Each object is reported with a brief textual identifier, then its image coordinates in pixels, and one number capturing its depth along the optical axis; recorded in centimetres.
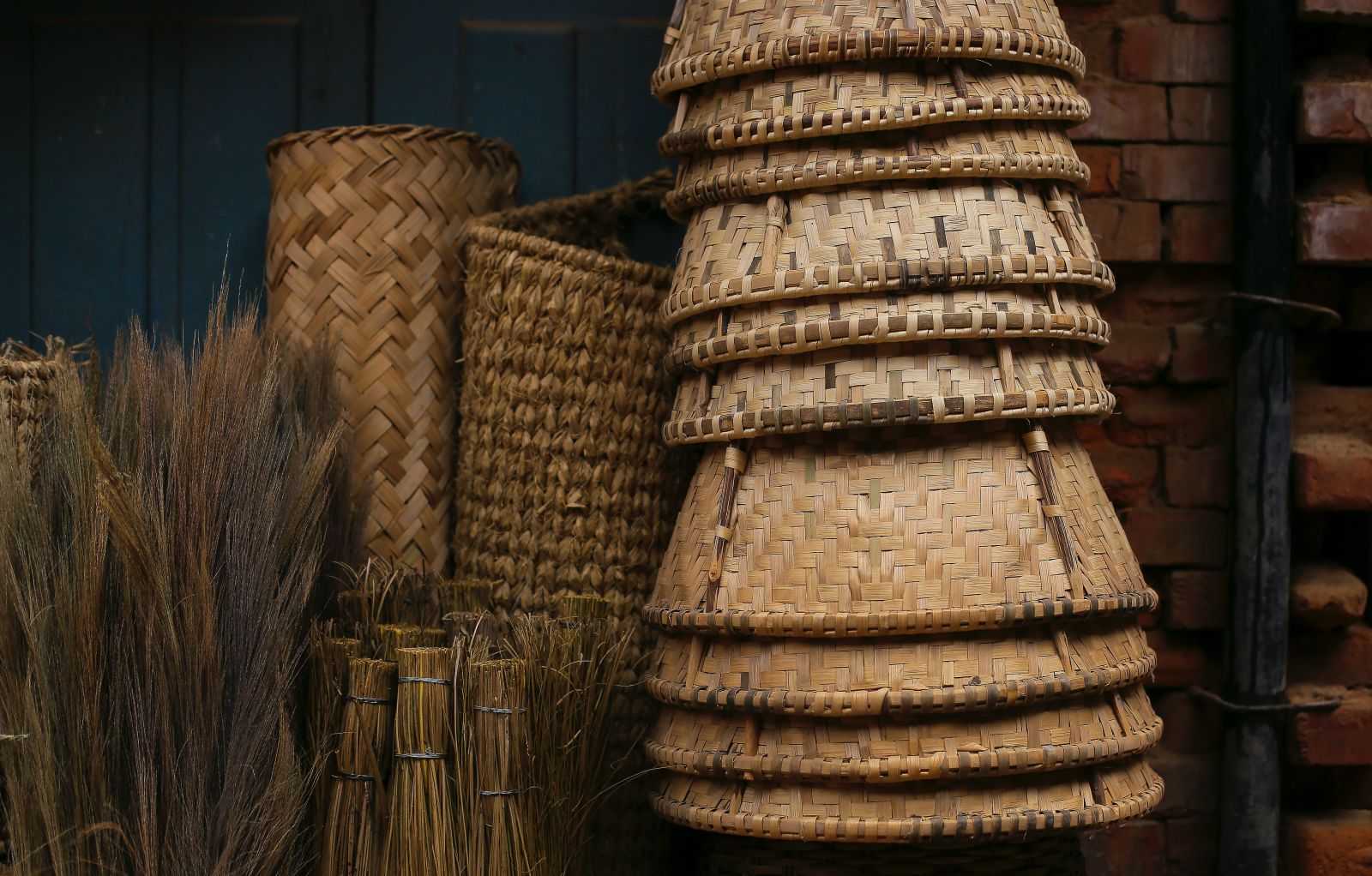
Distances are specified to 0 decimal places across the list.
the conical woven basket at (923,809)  279
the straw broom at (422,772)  284
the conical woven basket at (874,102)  285
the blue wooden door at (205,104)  326
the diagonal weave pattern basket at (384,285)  314
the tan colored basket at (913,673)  278
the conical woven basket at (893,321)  282
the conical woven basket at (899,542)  280
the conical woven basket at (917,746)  278
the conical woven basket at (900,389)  281
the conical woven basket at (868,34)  286
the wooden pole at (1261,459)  314
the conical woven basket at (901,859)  285
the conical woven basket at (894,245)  283
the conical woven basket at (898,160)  285
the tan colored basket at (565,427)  308
